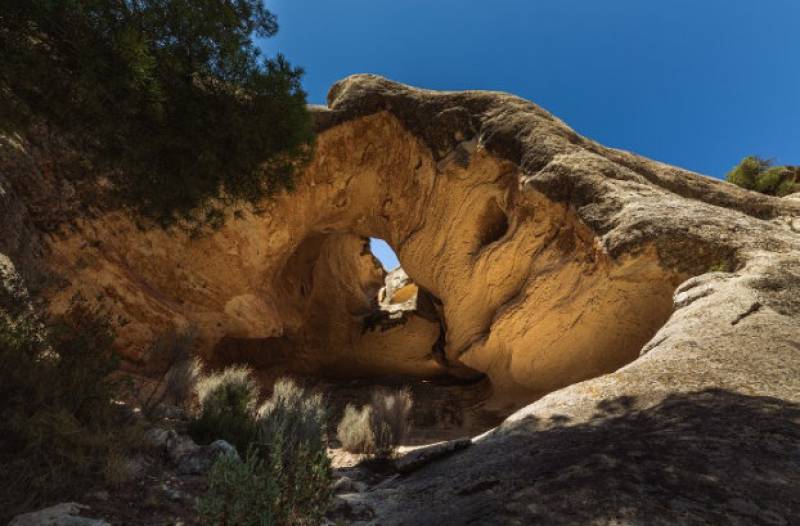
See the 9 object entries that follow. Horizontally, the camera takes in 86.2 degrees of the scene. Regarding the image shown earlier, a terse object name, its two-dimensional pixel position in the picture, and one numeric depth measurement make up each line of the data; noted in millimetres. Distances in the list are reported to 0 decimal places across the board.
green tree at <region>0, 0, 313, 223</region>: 3918
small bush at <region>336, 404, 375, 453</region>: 7293
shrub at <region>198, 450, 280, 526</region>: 2465
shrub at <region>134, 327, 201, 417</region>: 7980
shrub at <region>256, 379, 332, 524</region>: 2957
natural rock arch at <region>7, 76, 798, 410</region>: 8180
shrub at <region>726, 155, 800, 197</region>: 17922
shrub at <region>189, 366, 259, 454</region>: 5215
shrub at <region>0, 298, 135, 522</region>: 2947
